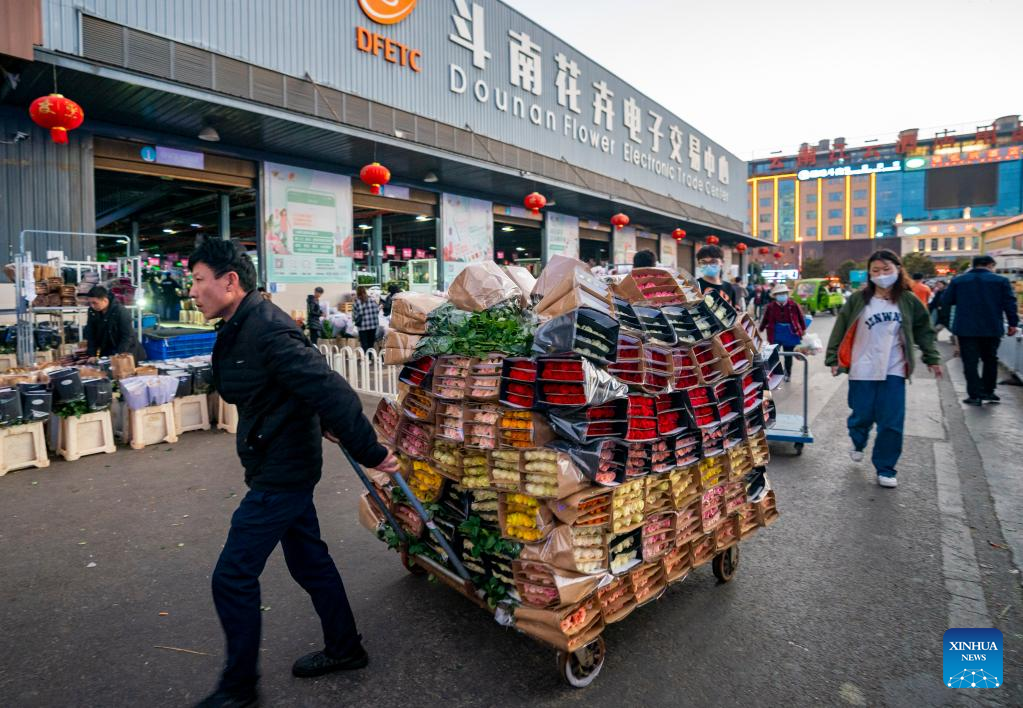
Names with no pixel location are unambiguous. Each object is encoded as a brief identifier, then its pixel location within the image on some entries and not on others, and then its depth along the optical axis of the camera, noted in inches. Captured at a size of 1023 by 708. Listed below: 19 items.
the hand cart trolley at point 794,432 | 242.2
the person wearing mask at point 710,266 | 240.5
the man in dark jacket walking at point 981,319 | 324.5
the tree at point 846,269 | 2760.8
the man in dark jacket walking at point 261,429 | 94.0
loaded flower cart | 99.4
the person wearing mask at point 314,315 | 496.1
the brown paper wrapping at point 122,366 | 271.4
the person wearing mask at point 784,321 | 372.8
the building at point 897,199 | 2506.2
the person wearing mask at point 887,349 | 200.2
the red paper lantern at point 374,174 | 426.9
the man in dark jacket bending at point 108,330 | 297.0
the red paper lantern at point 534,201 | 547.5
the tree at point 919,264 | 2287.2
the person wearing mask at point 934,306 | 639.1
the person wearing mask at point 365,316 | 466.9
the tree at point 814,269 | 2849.4
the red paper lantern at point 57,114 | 278.8
